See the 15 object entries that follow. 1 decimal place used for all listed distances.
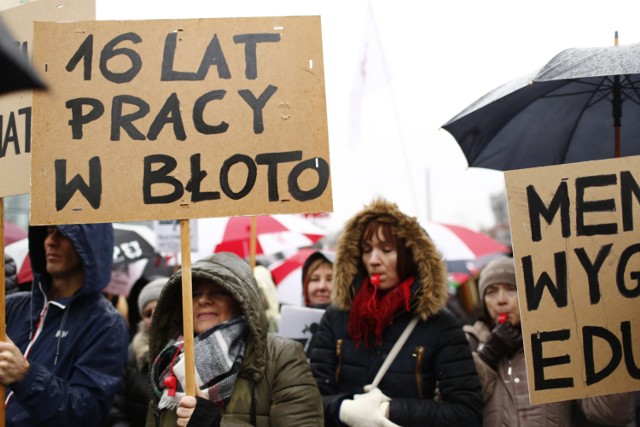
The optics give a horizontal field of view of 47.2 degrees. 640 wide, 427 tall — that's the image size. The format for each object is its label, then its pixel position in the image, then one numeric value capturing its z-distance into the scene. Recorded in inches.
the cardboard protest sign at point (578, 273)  106.3
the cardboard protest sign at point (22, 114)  114.6
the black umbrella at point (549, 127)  164.2
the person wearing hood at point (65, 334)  115.2
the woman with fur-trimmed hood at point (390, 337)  125.6
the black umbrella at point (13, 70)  37.8
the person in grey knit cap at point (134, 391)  159.8
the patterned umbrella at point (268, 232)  287.7
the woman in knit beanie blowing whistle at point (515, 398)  131.3
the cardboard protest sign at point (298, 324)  176.4
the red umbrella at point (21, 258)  226.2
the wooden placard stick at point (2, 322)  111.0
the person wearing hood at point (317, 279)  211.6
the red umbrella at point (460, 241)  269.0
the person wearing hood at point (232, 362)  108.9
